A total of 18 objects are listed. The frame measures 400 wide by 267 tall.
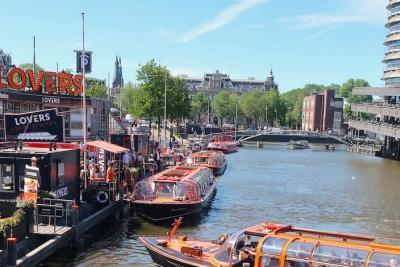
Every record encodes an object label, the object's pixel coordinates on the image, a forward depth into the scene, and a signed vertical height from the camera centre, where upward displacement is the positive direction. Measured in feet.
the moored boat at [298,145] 392.47 -17.34
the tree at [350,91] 591.62 +38.61
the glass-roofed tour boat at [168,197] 92.73 -14.42
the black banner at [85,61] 114.25 +13.33
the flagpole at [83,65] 101.74 +11.60
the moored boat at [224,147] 303.60 -15.10
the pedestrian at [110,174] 95.40 -10.05
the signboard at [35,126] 88.48 -1.13
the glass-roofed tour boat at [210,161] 186.80 -14.93
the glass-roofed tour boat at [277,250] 51.55 -13.71
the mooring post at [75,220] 71.51 -14.00
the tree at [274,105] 552.82 +18.11
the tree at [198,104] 534.78 +18.77
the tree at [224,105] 560.61 +17.82
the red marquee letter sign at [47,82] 132.05 +10.50
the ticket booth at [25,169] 71.15 -7.55
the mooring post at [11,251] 54.54 -13.98
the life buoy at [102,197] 89.97 -13.44
